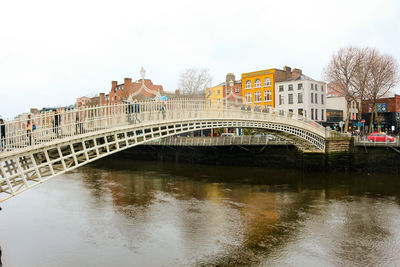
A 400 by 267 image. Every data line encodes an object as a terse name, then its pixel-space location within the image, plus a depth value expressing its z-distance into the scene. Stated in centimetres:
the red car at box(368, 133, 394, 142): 2584
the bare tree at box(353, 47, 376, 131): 3259
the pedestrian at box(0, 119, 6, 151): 972
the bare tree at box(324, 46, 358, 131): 3306
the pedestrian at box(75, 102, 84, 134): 1114
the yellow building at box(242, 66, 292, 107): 4231
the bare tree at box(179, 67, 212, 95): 3959
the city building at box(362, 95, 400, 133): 4716
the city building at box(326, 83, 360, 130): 4354
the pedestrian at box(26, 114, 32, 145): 1015
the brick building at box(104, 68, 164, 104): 4939
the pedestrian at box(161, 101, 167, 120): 1476
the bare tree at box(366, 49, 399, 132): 3356
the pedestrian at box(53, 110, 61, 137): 1064
